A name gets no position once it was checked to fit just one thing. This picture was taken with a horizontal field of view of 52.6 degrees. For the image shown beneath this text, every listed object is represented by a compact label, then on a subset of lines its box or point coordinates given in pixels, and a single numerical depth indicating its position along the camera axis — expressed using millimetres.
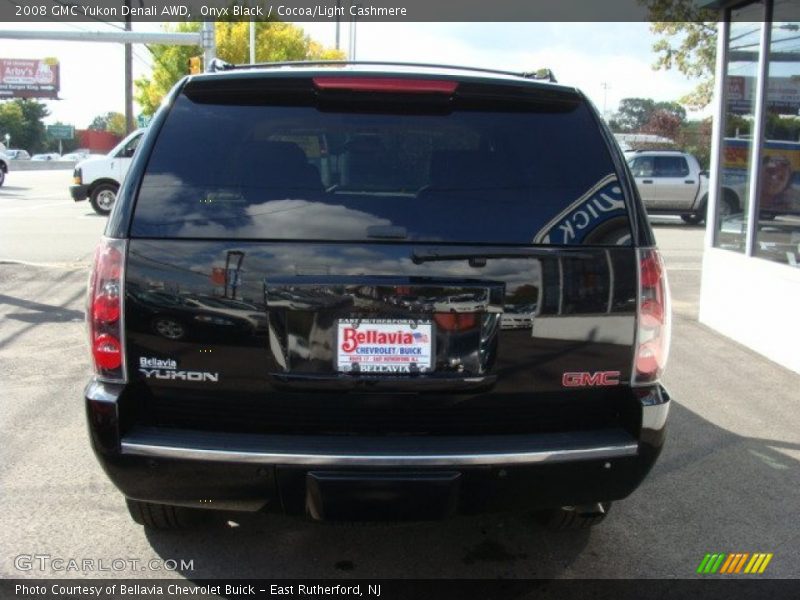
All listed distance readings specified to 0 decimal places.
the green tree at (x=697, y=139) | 28759
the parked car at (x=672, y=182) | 20516
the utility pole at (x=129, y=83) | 35969
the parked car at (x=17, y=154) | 69675
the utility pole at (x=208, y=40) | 18406
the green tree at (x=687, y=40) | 19516
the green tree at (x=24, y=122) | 93188
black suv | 2725
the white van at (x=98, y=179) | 19250
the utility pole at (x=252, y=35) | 26011
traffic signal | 17319
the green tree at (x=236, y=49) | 32031
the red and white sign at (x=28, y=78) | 94375
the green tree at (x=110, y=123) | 97519
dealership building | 6898
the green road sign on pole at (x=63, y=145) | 104088
